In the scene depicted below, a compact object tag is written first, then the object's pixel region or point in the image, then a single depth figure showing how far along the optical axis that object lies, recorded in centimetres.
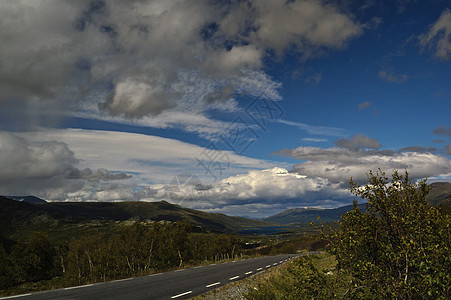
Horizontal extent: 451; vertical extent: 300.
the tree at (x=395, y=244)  552
